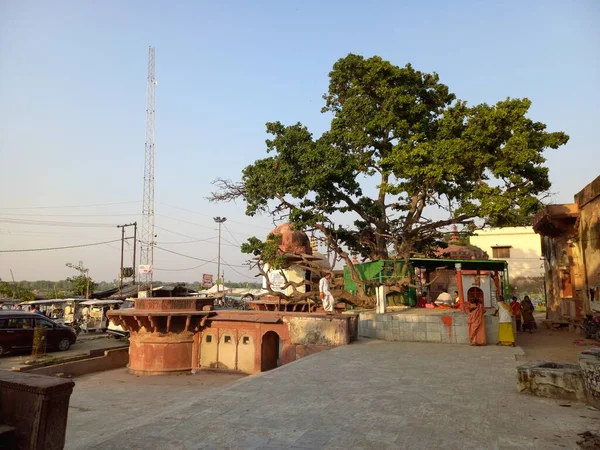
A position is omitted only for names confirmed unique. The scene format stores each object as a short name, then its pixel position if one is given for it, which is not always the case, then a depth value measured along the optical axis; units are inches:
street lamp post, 1680.6
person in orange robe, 478.9
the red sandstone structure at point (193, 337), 711.7
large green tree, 647.8
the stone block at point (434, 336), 503.8
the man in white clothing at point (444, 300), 691.4
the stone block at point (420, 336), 513.3
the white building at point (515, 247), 1401.3
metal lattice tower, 1472.4
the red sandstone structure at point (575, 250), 604.7
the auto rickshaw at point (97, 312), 1198.3
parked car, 783.7
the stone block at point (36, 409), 147.9
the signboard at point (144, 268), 1400.7
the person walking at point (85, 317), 1195.3
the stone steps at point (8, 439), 151.5
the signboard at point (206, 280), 1481.3
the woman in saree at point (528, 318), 668.7
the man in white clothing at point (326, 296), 576.1
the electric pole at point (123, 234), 1777.9
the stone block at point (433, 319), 507.5
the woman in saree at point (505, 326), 474.9
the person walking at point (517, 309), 647.1
